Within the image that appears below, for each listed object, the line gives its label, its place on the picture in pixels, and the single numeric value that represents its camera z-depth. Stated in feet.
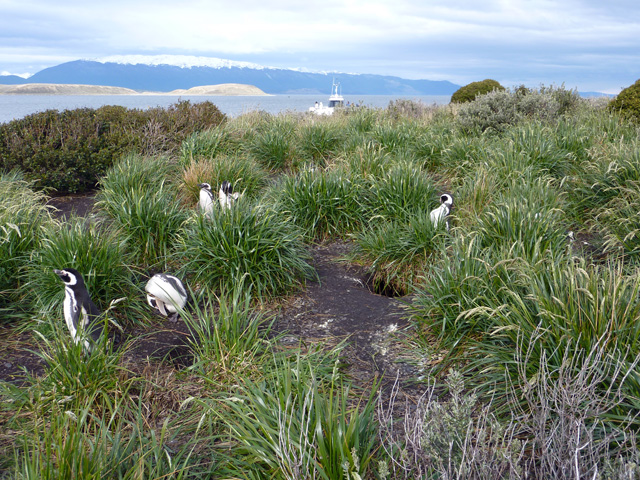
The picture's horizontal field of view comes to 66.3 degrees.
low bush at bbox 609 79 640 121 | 39.52
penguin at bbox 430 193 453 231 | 19.37
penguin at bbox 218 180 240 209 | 18.34
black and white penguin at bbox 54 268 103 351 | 13.04
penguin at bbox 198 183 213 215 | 22.36
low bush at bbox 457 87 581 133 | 40.75
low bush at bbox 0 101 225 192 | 30.37
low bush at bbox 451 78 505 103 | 74.79
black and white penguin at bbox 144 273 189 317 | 15.19
